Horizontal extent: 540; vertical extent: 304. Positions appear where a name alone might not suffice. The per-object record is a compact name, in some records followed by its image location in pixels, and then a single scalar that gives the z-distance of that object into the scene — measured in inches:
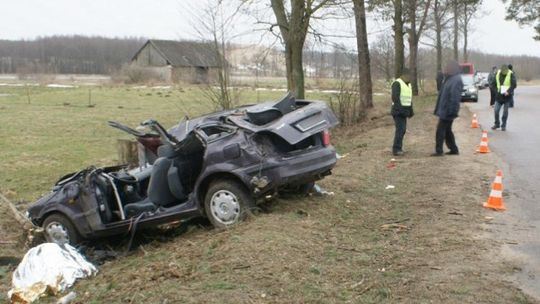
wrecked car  255.0
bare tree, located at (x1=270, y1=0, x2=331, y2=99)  671.1
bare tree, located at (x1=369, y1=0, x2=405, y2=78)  1061.8
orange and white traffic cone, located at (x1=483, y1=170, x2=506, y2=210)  278.7
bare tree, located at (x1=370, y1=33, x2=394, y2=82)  1501.0
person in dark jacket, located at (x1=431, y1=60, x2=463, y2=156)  429.1
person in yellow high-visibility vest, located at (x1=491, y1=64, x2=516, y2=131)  609.9
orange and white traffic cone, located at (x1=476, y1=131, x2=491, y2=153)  463.5
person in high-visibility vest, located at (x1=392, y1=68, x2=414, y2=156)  450.3
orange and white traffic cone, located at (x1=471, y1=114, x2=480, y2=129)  668.1
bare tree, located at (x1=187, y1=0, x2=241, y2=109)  564.1
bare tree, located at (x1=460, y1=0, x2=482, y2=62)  1237.3
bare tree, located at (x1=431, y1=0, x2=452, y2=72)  1377.2
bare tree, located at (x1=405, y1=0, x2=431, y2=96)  1242.0
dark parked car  1192.8
